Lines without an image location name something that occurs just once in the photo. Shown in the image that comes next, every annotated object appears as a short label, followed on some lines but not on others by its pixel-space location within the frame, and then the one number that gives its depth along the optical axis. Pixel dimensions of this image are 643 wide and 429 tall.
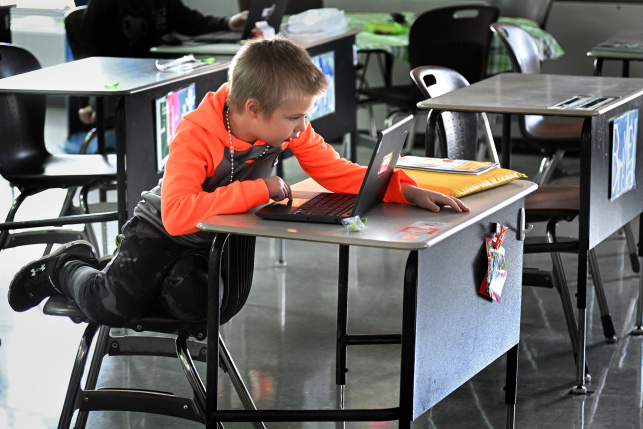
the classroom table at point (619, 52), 7.64
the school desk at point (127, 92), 5.53
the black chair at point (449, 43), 9.59
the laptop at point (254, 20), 8.02
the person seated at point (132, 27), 8.40
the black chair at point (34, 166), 6.04
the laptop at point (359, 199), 3.25
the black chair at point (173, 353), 3.63
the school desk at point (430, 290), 3.17
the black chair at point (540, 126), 7.41
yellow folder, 3.70
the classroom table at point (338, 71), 8.01
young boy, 3.37
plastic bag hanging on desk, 3.76
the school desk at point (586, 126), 5.00
